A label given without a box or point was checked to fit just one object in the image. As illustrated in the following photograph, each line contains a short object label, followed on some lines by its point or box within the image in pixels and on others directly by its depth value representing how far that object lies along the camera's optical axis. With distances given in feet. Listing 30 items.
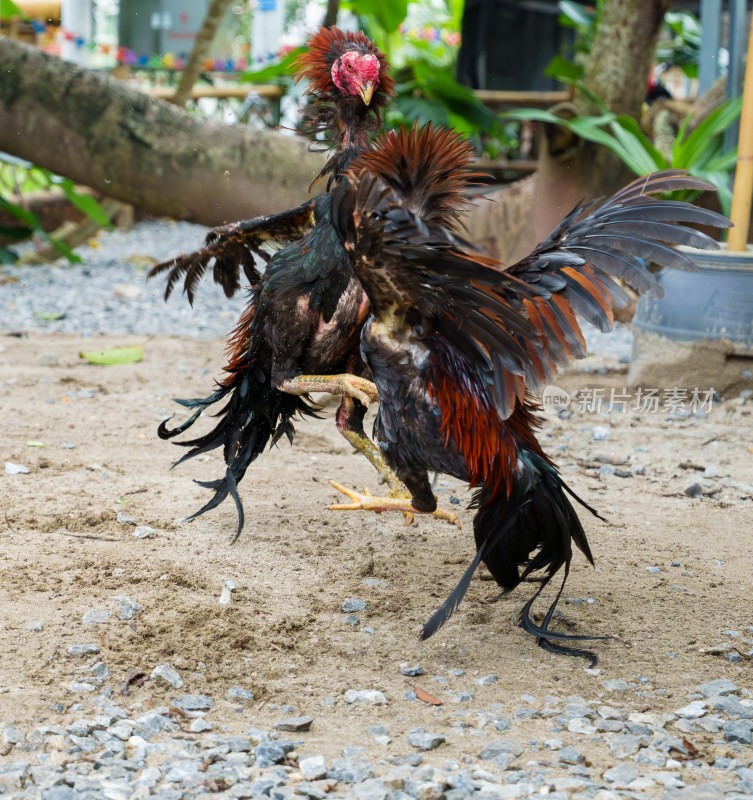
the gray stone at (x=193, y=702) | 6.93
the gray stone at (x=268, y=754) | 6.14
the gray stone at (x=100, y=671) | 7.16
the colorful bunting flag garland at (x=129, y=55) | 31.07
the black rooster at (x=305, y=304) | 9.38
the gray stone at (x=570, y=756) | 6.21
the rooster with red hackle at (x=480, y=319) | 7.00
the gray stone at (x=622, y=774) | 5.98
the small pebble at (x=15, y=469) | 11.51
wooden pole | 16.11
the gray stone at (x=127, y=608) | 8.08
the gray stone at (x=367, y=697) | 7.13
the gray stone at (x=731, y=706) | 6.90
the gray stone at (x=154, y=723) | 6.55
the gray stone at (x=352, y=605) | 8.76
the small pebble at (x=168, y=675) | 7.20
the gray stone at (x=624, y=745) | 6.38
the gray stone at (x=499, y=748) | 6.28
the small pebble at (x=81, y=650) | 7.41
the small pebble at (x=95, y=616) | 7.89
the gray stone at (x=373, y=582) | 9.36
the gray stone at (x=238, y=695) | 7.11
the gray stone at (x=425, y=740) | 6.42
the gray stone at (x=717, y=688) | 7.23
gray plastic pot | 15.76
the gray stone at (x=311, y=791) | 5.75
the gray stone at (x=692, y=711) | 6.89
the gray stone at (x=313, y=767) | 6.00
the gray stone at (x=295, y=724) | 6.63
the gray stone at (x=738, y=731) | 6.56
